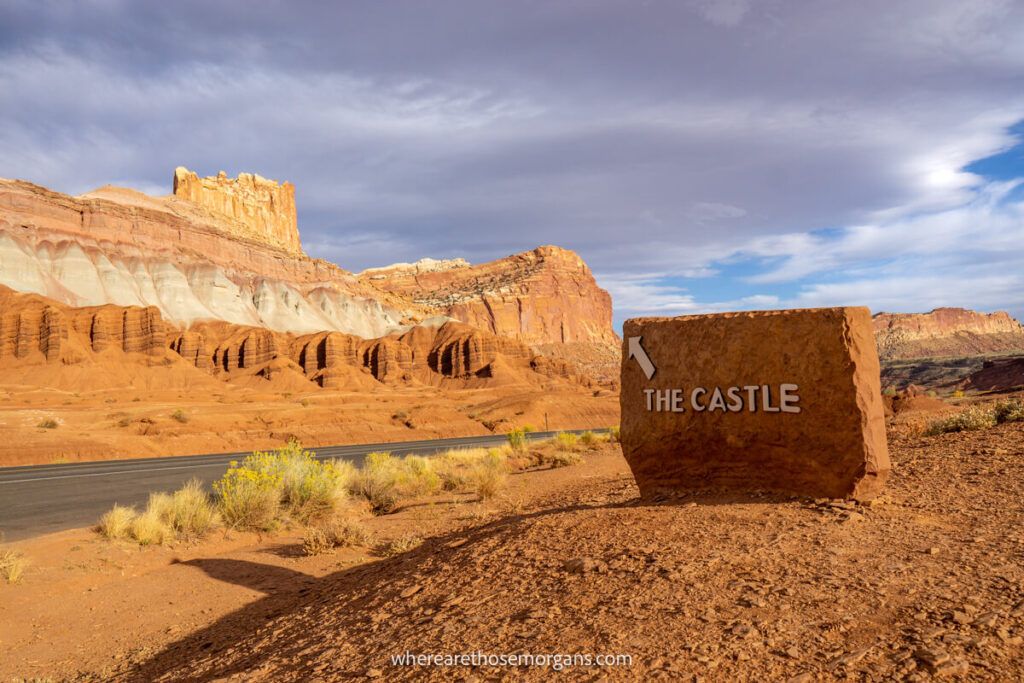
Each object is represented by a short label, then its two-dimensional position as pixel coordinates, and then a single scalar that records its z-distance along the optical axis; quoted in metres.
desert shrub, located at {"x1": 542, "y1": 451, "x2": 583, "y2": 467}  20.69
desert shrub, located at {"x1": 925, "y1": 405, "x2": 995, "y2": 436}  12.89
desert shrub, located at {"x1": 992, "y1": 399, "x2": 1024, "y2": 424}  12.89
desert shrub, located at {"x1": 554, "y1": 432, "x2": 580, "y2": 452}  25.50
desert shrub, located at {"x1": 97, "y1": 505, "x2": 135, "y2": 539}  11.84
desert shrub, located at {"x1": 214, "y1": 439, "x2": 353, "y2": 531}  13.12
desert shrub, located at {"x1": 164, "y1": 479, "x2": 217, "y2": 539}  12.39
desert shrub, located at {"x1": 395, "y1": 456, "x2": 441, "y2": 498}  16.52
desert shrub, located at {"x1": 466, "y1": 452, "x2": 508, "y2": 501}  14.73
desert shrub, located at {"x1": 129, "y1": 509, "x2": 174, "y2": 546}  11.67
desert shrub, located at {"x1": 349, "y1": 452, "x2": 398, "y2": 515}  15.62
